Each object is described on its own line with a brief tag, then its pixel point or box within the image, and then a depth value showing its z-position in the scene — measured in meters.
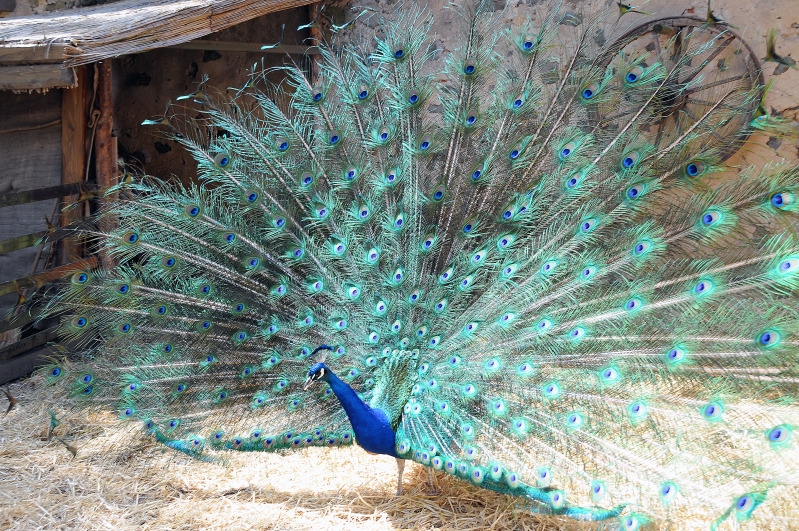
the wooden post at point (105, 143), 4.23
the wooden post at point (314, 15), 5.50
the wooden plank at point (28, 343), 4.23
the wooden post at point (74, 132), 4.16
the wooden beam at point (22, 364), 4.23
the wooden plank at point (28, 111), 4.17
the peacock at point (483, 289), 2.16
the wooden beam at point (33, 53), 3.14
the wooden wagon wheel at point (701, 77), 2.73
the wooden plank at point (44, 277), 3.82
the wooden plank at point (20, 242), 3.81
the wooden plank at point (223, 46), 4.71
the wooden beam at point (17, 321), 3.98
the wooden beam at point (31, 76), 3.24
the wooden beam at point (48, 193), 3.77
